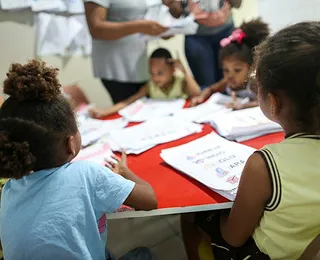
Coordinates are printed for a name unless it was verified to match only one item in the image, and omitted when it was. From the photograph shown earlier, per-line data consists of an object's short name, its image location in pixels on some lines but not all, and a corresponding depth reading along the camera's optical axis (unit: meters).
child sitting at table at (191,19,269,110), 1.71
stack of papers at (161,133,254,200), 0.96
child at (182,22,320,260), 0.76
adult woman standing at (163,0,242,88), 1.90
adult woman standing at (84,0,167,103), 1.78
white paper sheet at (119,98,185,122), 1.72
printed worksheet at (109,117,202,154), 1.33
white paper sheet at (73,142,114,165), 1.25
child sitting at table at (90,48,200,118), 2.00
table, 0.93
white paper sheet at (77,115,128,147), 1.49
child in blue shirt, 0.80
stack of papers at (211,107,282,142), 1.28
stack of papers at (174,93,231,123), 1.55
